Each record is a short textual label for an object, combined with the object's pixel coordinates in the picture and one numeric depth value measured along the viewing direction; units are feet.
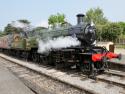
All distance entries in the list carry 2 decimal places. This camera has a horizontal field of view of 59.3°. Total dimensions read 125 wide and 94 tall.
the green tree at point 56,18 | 100.92
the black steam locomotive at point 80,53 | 17.15
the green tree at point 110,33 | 73.92
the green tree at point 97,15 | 112.70
